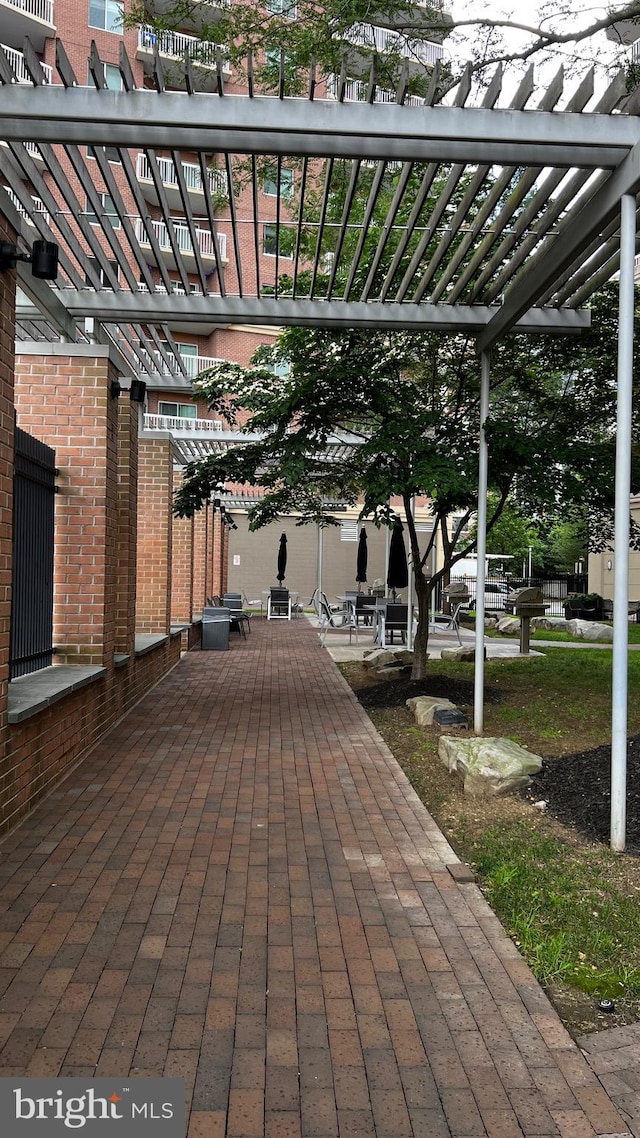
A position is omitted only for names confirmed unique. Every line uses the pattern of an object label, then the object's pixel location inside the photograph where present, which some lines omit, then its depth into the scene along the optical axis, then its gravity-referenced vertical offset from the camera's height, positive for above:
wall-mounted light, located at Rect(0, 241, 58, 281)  4.77 +1.81
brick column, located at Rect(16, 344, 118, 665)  6.72 +0.75
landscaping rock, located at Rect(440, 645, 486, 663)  12.94 -1.25
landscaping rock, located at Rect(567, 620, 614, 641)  17.69 -1.15
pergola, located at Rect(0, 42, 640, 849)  4.25 +2.33
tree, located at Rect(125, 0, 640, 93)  7.52 +5.19
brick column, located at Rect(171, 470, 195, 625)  13.98 +0.02
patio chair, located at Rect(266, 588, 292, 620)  22.55 -0.82
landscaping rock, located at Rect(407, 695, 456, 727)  7.94 -1.30
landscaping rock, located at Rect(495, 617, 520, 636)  19.71 -1.20
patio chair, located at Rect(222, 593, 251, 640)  18.02 -0.90
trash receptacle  15.08 -1.04
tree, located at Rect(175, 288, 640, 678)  7.60 +1.70
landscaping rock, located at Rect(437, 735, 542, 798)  5.54 -1.30
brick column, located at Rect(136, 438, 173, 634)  10.81 +0.30
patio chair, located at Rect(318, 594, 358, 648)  16.36 -0.96
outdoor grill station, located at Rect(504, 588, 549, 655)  14.07 -0.52
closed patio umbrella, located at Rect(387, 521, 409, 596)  14.70 +0.20
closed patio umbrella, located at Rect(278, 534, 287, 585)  22.42 +0.45
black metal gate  5.54 +0.10
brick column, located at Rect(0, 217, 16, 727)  4.53 +0.62
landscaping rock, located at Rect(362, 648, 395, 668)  11.87 -1.22
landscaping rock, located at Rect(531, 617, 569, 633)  20.64 -1.21
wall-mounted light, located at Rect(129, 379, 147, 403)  7.67 +1.72
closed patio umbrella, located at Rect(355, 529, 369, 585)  20.12 +0.40
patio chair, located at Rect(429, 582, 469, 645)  15.40 -0.64
